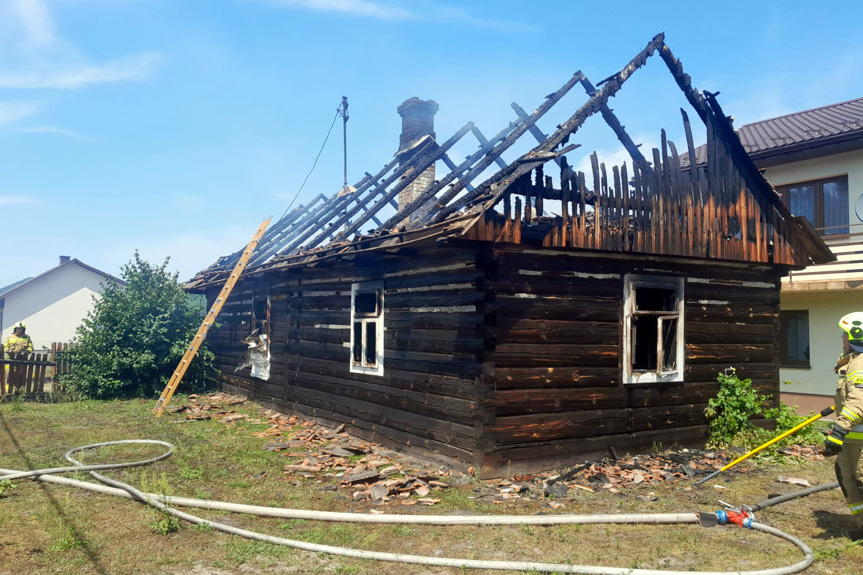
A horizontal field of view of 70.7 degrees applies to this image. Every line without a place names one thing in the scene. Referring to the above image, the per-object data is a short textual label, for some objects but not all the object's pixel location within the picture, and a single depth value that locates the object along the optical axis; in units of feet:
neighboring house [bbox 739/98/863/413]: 45.68
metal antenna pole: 75.36
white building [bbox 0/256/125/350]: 121.08
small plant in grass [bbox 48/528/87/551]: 17.57
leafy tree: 53.26
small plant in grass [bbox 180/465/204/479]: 25.98
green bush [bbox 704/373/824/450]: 32.89
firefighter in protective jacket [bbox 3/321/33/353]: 57.41
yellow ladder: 46.16
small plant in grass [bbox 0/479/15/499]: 23.27
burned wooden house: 26.43
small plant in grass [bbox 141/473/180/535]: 18.93
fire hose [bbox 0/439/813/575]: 16.28
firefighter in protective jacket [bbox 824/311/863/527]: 18.12
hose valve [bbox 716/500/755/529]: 19.74
